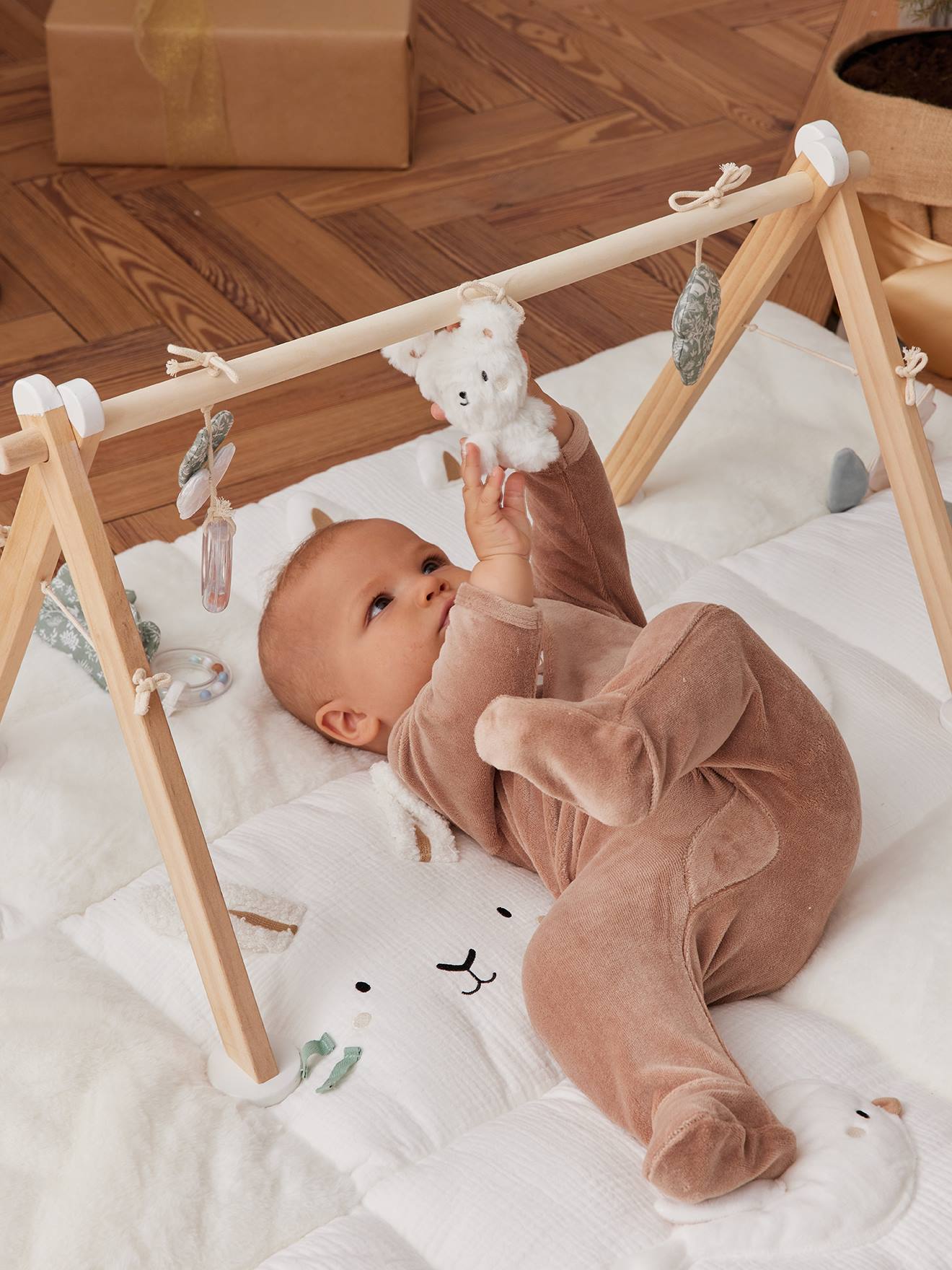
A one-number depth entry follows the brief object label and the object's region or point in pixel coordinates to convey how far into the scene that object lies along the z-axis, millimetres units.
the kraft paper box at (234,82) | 2094
